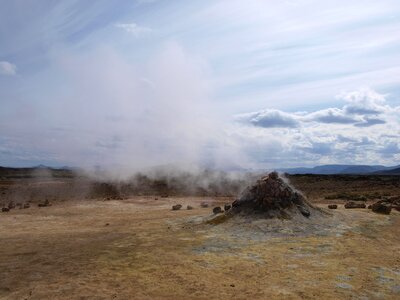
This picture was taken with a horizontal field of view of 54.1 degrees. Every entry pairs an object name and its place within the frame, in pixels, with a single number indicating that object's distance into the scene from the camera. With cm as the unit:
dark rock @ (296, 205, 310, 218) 1898
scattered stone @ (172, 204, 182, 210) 2828
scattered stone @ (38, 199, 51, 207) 3207
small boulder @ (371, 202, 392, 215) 2252
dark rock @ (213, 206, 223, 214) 2106
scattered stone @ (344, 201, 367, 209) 2553
